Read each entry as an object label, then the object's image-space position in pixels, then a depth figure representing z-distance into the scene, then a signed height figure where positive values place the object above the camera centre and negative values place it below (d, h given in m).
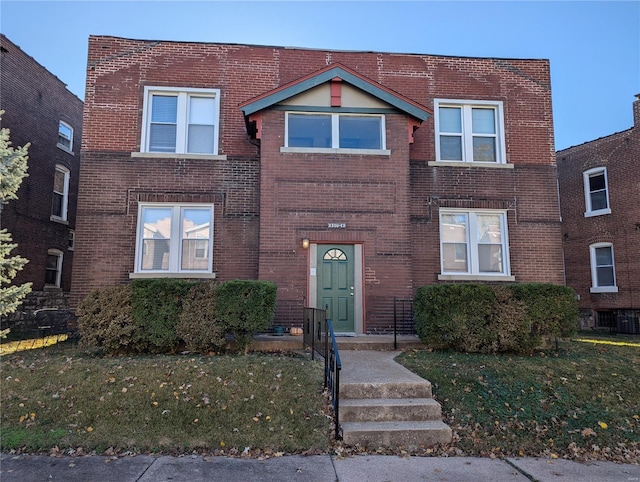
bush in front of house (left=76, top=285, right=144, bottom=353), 7.85 -0.65
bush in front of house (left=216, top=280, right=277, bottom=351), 7.83 -0.32
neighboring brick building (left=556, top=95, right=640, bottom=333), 16.59 +2.66
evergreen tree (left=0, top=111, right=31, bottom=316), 10.53 +2.50
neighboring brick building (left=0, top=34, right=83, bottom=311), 14.81 +4.29
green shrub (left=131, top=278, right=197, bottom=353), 7.93 -0.41
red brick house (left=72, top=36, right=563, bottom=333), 10.34 +2.93
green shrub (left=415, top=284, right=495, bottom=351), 8.24 -0.46
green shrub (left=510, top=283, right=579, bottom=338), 8.37 -0.36
